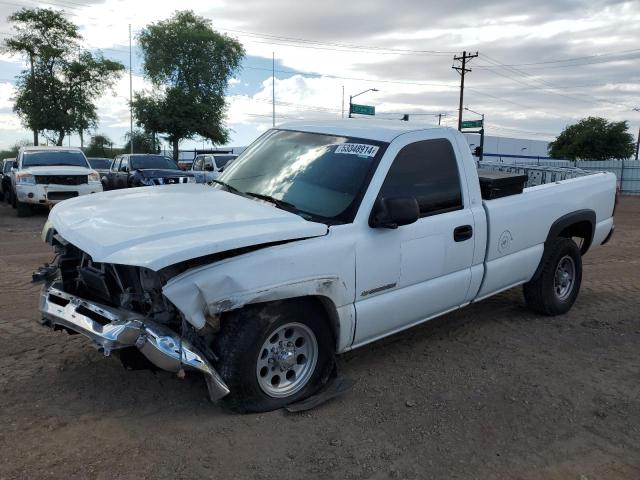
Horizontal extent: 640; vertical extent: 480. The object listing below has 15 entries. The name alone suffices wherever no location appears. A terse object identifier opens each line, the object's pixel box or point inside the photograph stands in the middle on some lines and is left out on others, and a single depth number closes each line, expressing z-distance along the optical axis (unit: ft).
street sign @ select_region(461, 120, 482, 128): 140.49
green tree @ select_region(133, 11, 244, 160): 148.05
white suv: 42.98
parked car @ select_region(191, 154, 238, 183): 61.26
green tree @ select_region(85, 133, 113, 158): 189.78
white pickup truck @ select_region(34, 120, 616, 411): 10.53
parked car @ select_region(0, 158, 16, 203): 54.80
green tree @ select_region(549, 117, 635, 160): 191.11
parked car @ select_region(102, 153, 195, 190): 46.88
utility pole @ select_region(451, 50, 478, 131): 160.25
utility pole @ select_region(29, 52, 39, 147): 122.72
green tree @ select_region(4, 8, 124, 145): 122.72
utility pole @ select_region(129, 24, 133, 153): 146.82
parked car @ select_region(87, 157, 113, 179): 96.07
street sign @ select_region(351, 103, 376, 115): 102.96
